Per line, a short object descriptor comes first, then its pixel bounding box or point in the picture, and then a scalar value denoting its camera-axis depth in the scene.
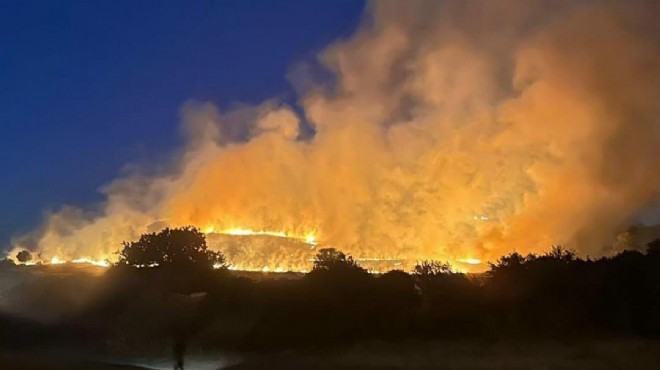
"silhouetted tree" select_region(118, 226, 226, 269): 49.78
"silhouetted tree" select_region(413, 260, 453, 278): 41.34
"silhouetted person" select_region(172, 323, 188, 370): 30.48
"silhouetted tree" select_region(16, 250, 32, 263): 87.89
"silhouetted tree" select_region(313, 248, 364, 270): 42.41
